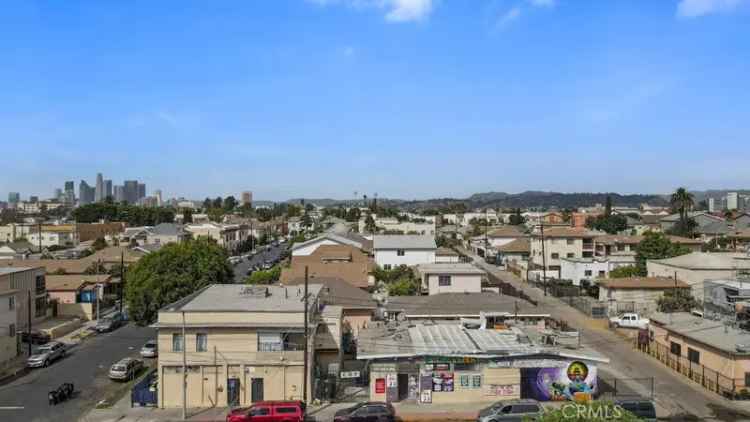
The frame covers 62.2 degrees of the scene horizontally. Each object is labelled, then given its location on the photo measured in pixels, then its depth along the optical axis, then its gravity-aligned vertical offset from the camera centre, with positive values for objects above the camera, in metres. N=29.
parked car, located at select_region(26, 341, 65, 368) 34.16 -8.21
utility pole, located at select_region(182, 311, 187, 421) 25.78 -6.69
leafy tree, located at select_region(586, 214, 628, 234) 123.54 -3.60
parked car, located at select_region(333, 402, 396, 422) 23.38 -7.81
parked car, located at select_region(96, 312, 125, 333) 43.78 -8.24
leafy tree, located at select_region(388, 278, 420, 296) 52.06 -6.88
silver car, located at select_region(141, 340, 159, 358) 35.69 -8.18
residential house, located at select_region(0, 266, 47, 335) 40.12 -5.41
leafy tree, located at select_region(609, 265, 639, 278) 57.38 -6.15
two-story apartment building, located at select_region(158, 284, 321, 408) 26.62 -6.39
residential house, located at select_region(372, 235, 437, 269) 69.94 -5.29
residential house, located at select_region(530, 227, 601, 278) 73.44 -4.68
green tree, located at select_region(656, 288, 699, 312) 45.12 -7.07
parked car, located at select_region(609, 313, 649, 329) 42.50 -7.93
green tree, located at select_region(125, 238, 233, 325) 36.28 -4.18
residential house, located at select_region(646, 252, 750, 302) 50.56 -5.14
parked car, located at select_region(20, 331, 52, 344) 40.31 -8.38
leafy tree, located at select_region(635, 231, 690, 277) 62.31 -4.39
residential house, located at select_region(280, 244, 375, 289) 52.97 -5.33
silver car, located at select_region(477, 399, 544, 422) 22.69 -7.54
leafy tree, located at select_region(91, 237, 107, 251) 87.62 -5.17
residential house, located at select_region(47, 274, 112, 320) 48.69 -6.99
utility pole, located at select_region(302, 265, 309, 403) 26.63 -7.72
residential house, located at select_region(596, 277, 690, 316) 48.16 -6.81
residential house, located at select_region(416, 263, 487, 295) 50.22 -5.99
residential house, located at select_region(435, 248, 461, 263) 72.44 -5.81
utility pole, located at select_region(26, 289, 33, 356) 38.00 -5.81
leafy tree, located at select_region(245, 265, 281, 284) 55.56 -6.30
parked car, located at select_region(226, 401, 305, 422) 23.28 -7.75
